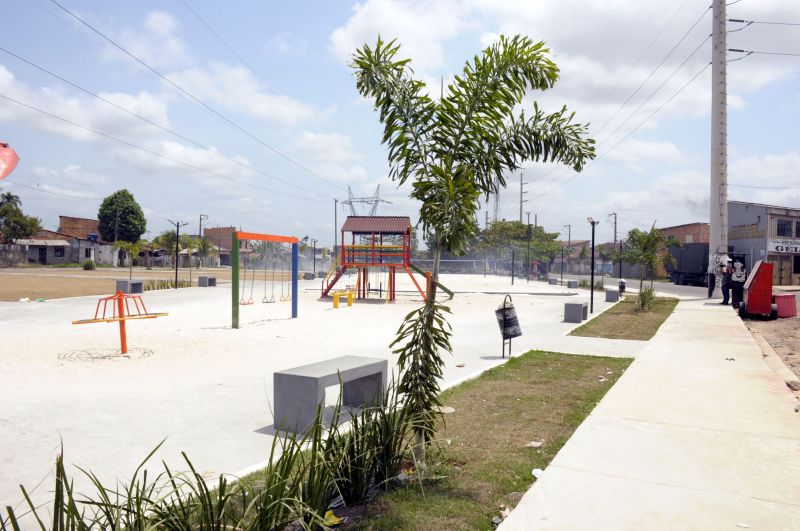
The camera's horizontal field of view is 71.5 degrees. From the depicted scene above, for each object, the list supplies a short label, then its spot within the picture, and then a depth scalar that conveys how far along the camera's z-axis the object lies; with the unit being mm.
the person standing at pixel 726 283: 25898
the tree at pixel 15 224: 77062
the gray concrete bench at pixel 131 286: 27484
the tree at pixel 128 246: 56281
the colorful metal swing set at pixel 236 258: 16797
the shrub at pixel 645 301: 23047
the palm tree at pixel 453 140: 4863
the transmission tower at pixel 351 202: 155888
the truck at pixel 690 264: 48719
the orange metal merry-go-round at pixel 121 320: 11789
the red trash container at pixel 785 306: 21062
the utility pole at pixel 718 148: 31031
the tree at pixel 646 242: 28156
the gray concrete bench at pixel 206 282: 37625
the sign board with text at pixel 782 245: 50062
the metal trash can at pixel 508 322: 11492
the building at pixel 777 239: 50188
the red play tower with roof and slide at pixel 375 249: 29672
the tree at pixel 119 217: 97000
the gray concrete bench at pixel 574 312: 18625
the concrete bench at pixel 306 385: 6422
